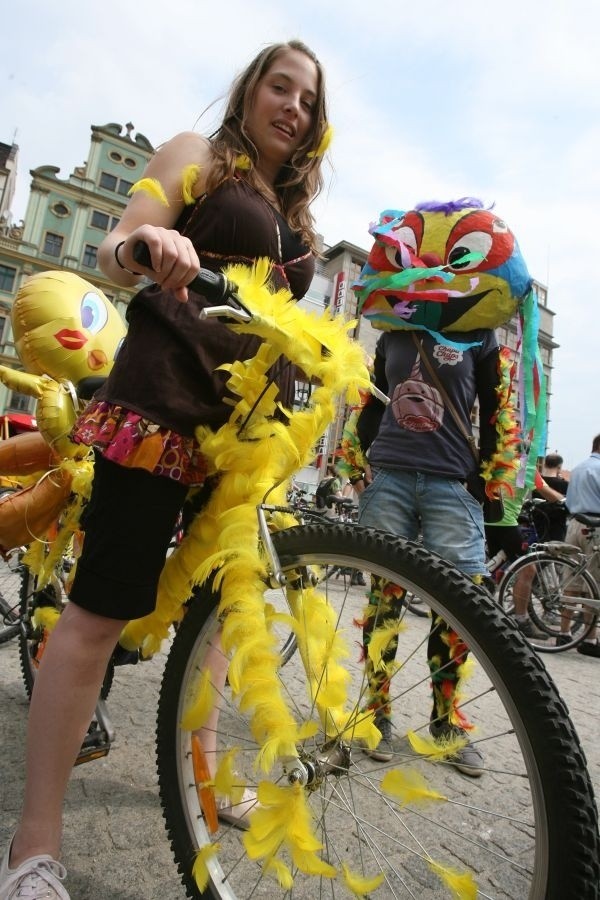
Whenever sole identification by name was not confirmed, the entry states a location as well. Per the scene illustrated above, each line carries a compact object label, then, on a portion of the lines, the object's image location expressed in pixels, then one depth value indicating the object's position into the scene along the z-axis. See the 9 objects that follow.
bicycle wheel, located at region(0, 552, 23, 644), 2.53
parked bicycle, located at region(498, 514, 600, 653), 4.59
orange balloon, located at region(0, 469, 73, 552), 1.95
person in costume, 2.22
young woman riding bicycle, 1.19
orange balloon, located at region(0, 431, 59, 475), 2.19
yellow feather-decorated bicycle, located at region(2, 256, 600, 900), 0.87
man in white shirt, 4.81
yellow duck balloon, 1.97
